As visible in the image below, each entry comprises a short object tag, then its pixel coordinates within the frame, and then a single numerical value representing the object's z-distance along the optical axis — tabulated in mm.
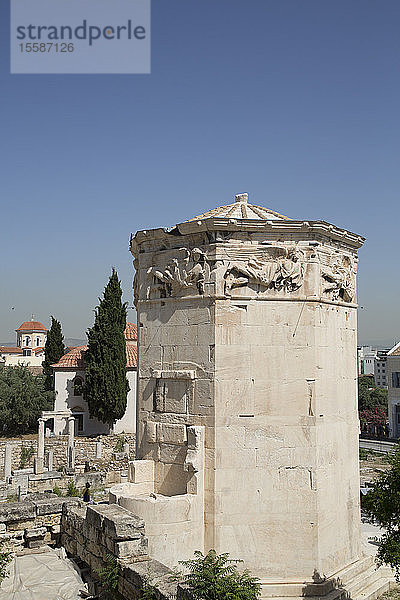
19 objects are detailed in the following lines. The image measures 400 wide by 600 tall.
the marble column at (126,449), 26555
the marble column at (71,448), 23953
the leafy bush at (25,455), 25203
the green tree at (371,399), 53094
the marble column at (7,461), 21734
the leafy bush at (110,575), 7309
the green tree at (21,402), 31844
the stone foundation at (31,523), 10109
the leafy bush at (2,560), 7021
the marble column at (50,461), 23938
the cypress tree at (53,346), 39375
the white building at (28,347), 74500
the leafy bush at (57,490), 19844
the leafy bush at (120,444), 28344
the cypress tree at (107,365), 30750
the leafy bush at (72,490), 19266
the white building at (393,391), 41312
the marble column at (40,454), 23094
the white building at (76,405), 32344
